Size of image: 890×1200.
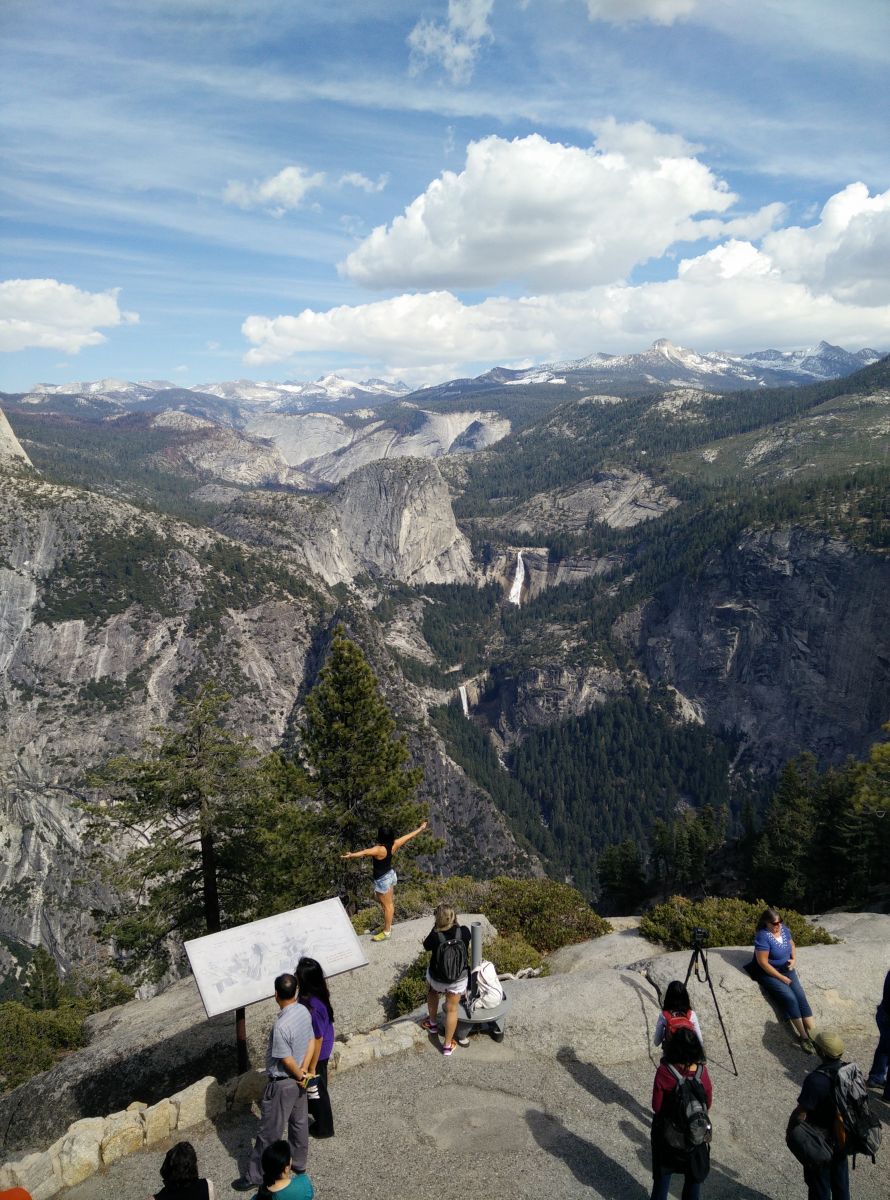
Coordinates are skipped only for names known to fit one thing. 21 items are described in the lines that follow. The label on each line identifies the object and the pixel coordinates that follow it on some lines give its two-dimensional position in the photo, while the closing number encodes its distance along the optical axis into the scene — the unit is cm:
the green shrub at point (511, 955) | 1630
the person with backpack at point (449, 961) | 1121
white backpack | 1208
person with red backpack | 869
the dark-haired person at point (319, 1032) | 977
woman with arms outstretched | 1583
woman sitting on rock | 1225
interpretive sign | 1056
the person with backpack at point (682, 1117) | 762
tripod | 1143
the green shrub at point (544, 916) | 1912
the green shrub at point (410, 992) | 1492
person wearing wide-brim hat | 761
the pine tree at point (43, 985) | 4675
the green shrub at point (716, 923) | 1611
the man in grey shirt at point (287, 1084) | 861
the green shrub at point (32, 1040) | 2625
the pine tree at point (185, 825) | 1991
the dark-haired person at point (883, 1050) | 1070
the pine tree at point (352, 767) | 2502
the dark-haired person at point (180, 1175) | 677
